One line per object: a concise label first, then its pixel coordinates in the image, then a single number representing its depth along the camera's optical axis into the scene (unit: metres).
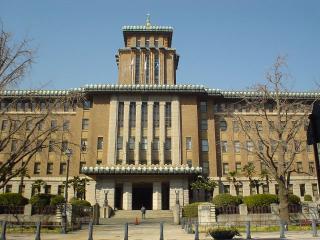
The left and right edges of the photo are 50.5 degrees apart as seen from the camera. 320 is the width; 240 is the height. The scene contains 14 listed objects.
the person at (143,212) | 38.37
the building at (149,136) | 51.00
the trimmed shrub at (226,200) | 31.52
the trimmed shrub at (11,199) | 31.69
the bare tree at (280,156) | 25.69
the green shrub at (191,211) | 31.36
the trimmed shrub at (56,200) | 32.63
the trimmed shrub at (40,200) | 31.15
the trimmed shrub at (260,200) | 30.81
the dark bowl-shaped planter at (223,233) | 14.67
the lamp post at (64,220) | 22.95
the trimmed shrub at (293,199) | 31.48
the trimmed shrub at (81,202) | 37.38
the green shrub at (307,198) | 50.41
